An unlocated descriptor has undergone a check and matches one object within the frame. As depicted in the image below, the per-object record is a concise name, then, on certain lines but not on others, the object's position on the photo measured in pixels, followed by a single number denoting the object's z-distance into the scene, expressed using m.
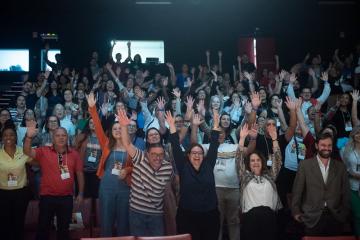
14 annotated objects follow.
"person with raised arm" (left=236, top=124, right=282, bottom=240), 3.83
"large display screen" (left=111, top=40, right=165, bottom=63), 11.96
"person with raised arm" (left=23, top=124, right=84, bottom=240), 4.17
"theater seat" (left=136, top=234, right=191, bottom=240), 3.13
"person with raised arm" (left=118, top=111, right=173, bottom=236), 3.83
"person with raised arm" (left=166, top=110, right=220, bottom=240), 3.81
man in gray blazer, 3.89
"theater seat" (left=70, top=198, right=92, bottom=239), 4.77
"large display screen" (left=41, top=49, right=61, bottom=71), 12.27
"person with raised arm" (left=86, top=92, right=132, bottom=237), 4.05
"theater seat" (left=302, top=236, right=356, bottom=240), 3.16
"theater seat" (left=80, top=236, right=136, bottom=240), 3.05
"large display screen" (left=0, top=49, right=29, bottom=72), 12.31
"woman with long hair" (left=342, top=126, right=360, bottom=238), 4.20
